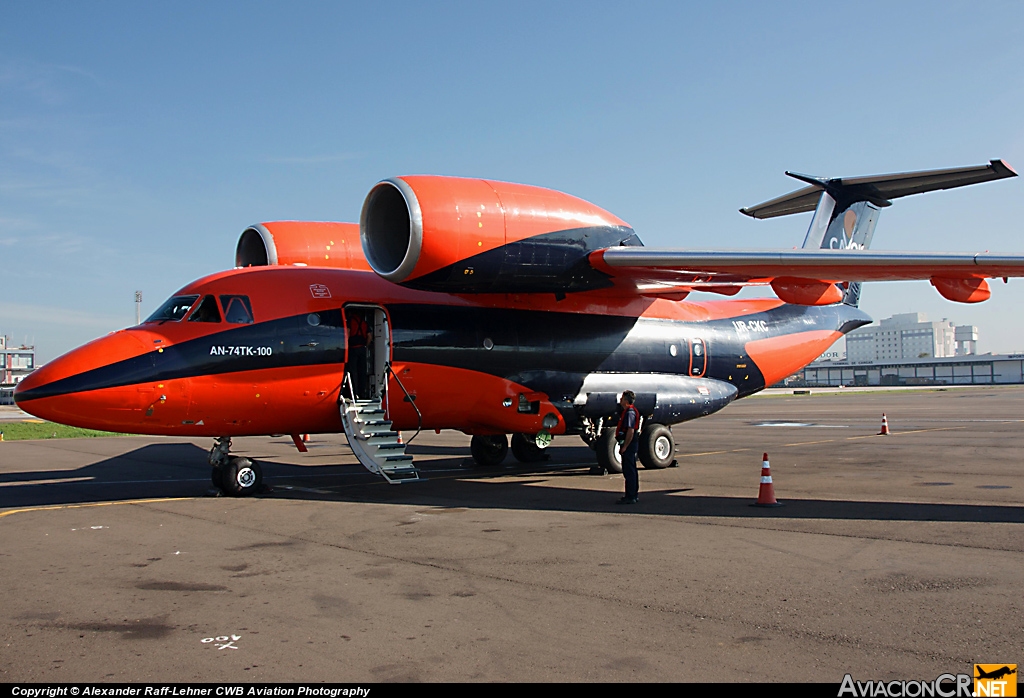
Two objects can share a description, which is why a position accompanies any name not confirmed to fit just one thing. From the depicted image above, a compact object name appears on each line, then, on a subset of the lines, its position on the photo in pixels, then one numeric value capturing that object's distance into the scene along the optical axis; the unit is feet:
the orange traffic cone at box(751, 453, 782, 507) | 33.65
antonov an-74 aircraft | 36.60
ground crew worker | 35.58
